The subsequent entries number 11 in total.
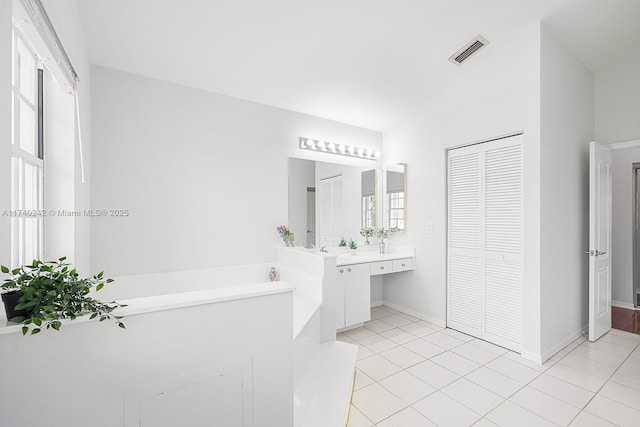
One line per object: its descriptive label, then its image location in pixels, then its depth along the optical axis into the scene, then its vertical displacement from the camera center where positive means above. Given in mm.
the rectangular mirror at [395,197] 3971 +223
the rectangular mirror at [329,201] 3512 +155
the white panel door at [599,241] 3084 -284
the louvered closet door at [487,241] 2904 -281
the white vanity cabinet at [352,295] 3184 -874
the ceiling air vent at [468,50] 2812 +1574
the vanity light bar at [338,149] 3650 +833
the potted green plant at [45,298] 958 -275
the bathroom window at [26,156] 1439 +288
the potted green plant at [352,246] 3840 -408
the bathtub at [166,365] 1052 -609
